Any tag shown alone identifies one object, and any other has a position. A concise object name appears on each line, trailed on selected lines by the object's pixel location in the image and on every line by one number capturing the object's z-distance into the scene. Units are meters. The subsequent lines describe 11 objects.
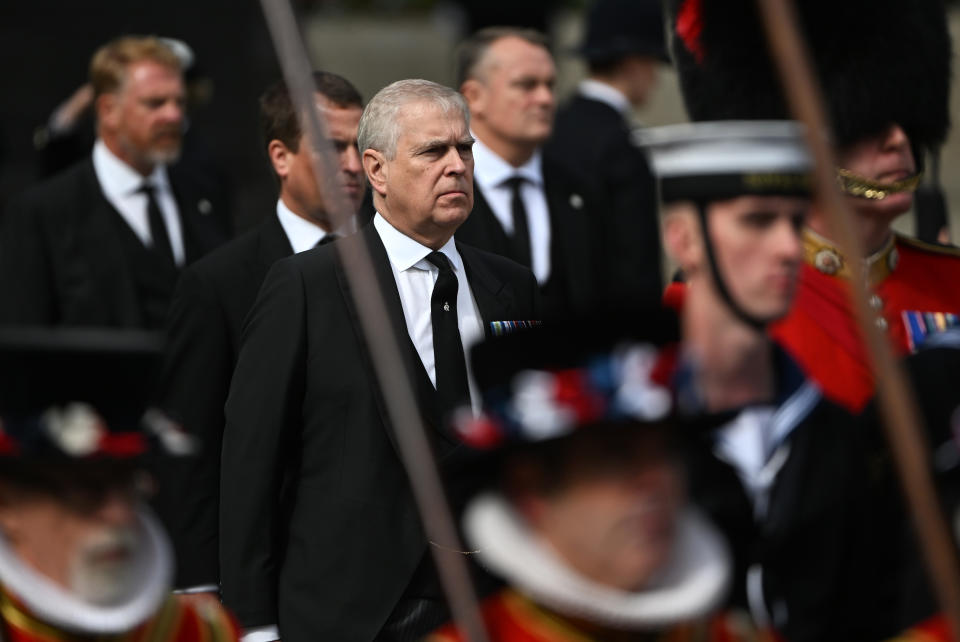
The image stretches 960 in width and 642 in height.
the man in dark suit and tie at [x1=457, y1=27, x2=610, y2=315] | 15.30
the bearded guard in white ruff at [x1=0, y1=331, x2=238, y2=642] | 6.97
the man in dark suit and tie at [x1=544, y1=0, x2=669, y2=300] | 17.09
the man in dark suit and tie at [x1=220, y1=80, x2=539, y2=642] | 10.66
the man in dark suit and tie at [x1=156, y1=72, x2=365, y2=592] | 12.00
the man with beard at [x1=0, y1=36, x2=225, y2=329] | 15.09
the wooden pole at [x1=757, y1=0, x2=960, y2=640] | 6.89
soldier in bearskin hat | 10.35
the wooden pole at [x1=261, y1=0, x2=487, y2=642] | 7.12
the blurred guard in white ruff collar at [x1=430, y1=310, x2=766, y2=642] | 6.59
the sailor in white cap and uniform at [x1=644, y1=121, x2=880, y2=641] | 7.79
